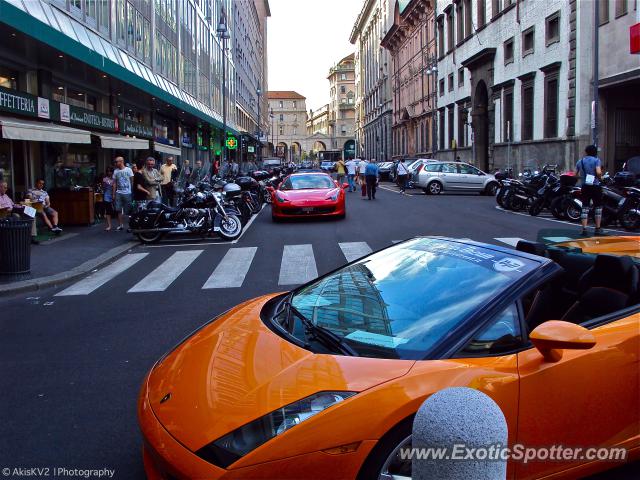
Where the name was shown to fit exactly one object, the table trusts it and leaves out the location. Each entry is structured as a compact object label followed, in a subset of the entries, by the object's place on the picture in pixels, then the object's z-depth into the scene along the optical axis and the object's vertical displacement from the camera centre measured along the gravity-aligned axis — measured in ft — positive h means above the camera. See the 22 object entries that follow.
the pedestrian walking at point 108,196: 53.08 -0.71
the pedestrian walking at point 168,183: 58.54 +0.38
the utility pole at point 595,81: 71.67 +11.58
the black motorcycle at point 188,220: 46.26 -2.48
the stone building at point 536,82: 85.87 +16.28
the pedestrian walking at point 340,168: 115.14 +2.88
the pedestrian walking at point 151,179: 52.40 +0.71
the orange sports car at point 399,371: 8.57 -2.97
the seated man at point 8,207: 42.52 -1.18
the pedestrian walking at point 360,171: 112.14 +2.41
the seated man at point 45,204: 48.73 -1.18
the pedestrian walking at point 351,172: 106.22 +1.99
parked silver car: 95.45 +0.21
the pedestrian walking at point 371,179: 83.92 +0.57
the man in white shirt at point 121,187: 50.29 +0.07
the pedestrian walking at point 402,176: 100.99 +1.11
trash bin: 31.89 -2.90
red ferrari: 57.00 -1.68
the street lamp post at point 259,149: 257.55 +18.59
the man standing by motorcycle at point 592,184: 45.04 -0.35
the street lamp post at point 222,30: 110.73 +28.36
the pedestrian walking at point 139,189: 51.34 -0.13
